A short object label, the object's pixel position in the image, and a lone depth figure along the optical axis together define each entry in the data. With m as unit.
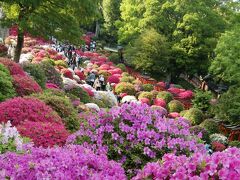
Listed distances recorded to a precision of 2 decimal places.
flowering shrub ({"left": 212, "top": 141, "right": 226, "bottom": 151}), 19.02
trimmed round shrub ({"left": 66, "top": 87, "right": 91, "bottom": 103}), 17.50
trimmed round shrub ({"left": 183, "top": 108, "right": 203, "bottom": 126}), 24.61
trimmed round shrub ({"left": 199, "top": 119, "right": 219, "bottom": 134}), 22.58
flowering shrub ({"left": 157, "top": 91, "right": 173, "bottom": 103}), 29.33
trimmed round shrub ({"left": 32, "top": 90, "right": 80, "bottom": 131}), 9.72
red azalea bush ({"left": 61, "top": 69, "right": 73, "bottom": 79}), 25.16
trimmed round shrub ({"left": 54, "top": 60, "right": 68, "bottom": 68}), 27.67
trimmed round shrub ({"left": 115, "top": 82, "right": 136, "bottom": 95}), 29.92
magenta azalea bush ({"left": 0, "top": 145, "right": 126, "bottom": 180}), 4.31
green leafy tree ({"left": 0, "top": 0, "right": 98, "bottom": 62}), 19.12
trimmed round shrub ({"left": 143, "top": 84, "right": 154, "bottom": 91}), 31.33
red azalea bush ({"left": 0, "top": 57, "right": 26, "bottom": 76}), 12.02
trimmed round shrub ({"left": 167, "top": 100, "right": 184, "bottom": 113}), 27.88
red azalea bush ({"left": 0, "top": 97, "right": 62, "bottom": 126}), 8.17
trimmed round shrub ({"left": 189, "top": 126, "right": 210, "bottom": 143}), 19.63
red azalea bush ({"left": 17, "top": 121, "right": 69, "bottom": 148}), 7.27
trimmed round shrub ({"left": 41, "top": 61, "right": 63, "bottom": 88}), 16.56
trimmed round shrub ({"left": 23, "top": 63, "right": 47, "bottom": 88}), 14.28
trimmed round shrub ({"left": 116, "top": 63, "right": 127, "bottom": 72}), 39.50
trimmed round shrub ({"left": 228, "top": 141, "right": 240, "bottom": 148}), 20.17
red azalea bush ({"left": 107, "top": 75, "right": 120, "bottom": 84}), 33.09
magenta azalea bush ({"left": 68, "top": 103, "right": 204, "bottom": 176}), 6.11
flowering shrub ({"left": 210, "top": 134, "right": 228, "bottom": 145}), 20.70
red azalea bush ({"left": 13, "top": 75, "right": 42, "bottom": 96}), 10.69
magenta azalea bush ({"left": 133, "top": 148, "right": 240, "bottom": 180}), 3.92
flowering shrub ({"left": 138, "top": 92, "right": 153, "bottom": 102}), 29.18
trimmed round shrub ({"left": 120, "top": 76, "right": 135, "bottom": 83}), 32.21
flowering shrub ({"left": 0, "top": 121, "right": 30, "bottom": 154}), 5.29
